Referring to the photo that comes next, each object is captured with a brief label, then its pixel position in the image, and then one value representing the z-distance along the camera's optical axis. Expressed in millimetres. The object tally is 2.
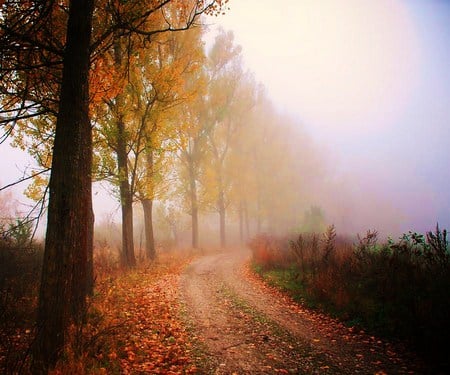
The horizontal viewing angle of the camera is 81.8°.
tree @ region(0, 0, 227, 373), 4098
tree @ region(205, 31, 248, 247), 20188
